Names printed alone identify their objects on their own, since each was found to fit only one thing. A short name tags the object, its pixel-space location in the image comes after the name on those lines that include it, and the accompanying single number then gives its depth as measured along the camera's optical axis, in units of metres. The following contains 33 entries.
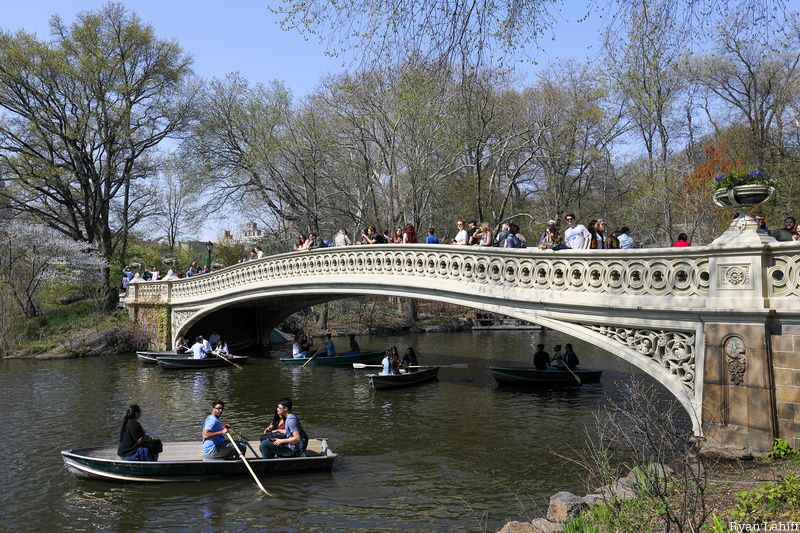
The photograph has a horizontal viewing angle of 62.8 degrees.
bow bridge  8.59
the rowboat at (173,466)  10.30
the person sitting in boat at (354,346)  23.84
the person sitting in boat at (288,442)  10.77
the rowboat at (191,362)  22.48
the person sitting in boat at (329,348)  23.50
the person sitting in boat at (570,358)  17.91
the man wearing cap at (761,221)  10.32
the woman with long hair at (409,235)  16.56
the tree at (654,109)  23.28
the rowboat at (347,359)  22.59
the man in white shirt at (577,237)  12.44
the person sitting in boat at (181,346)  24.11
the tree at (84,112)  29.33
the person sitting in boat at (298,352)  23.67
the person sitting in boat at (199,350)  23.06
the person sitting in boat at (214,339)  25.59
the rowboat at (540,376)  17.30
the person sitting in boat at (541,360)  17.75
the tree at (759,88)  25.75
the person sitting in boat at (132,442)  10.45
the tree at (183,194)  33.75
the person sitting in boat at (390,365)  18.09
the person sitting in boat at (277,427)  11.06
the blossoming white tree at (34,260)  29.17
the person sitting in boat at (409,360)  18.88
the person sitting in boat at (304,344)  23.97
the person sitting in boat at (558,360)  17.59
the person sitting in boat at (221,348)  23.53
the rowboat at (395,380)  17.84
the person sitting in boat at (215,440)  10.63
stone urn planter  8.82
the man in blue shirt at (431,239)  16.47
